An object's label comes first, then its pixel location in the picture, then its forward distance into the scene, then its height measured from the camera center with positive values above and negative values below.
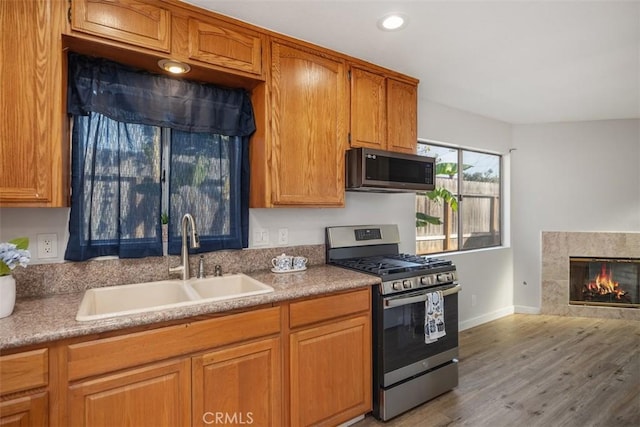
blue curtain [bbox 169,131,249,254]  2.04 +0.16
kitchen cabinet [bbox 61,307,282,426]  1.30 -0.69
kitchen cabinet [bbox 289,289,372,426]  1.81 -0.82
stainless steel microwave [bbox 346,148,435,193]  2.32 +0.31
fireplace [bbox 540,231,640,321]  4.06 -0.58
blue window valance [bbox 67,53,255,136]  1.75 +0.65
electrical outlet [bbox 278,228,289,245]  2.43 -0.16
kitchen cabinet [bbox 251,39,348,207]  2.09 +0.53
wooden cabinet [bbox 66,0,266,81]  1.58 +0.90
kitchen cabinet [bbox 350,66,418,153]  2.44 +0.77
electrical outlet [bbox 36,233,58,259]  1.69 -0.16
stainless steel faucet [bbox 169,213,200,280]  1.89 -0.18
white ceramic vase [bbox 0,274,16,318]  1.34 -0.33
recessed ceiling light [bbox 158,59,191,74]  1.81 +0.80
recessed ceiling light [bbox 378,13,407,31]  1.89 +1.10
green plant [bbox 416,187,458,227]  3.60 +0.13
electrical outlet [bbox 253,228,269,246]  2.32 -0.16
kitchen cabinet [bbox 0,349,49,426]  1.16 -0.62
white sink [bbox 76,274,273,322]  1.71 -0.43
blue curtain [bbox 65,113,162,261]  1.76 +0.13
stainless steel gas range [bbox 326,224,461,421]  2.09 -0.74
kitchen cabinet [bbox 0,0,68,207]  1.42 +0.47
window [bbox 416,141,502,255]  3.64 +0.12
